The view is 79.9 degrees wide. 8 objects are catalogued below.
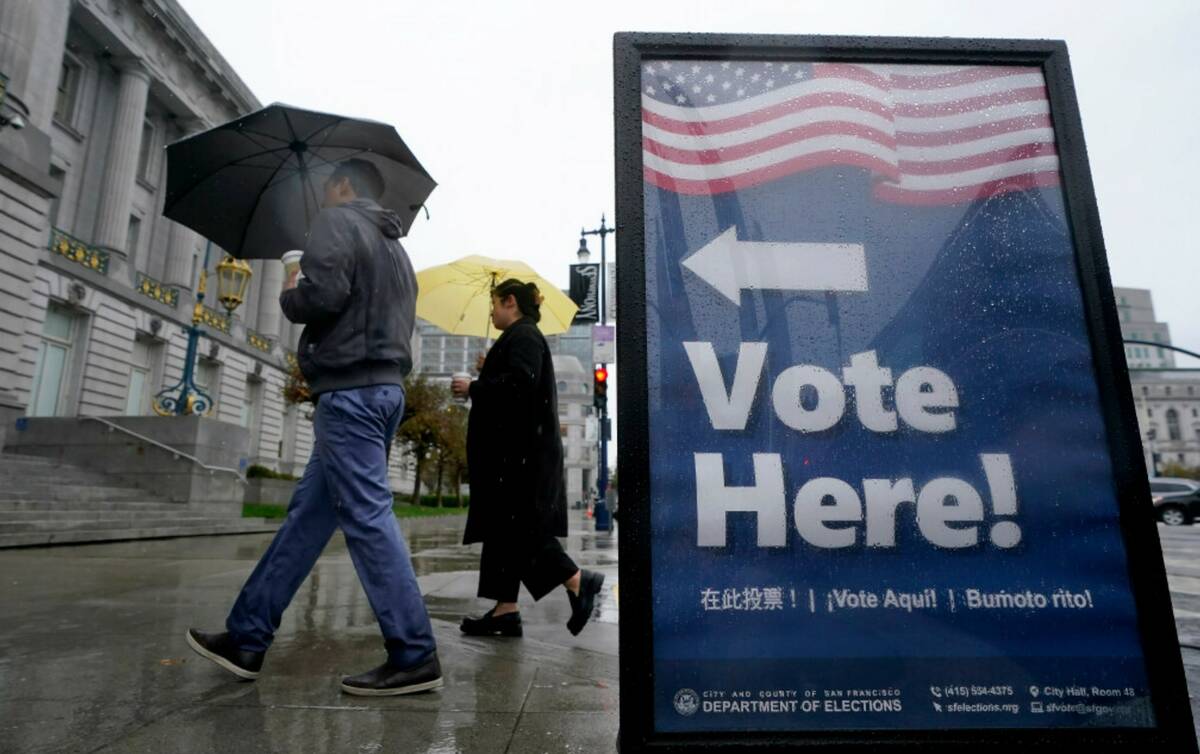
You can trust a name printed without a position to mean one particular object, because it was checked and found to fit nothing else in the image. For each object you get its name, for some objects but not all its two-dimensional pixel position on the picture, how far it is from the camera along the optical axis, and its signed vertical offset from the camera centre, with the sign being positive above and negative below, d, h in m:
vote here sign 1.66 +0.24
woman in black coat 3.52 +0.13
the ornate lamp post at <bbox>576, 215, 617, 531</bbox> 17.81 +2.19
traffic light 16.36 +2.93
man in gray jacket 2.50 +0.22
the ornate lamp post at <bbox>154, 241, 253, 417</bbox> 14.41 +3.92
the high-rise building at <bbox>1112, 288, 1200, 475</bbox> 96.56 +14.46
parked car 26.88 +0.20
